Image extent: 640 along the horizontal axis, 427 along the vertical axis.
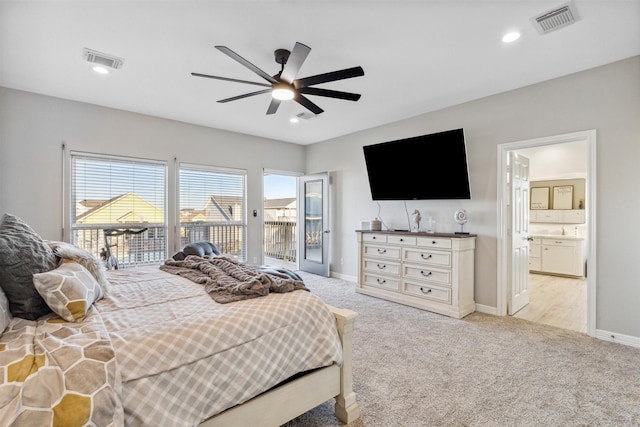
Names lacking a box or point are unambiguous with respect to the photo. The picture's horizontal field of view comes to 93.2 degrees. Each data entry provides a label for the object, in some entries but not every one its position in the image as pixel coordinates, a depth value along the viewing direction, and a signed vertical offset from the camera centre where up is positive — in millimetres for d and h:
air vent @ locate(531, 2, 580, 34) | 2141 +1432
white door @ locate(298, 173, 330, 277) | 5902 -246
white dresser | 3635 -765
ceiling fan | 2123 +1060
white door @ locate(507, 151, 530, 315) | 3711 -252
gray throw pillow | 1416 -290
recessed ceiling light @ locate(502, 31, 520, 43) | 2428 +1440
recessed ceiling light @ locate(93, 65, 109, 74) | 2927 +1396
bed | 1025 -602
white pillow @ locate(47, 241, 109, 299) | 1853 -303
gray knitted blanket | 1818 -474
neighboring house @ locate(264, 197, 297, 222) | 8125 +46
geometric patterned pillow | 1426 -399
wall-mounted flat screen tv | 3797 +617
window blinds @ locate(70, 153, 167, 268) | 3961 +40
